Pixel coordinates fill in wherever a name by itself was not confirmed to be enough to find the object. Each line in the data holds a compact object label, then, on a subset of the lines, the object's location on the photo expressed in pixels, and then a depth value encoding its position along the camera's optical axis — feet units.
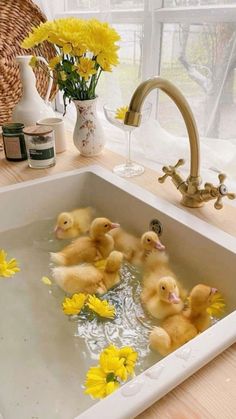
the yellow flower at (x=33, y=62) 3.50
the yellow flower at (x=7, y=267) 2.67
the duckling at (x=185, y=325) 1.98
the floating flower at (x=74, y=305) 2.38
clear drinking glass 3.35
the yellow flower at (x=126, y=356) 1.71
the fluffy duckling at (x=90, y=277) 2.51
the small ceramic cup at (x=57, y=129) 3.74
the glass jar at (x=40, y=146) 3.36
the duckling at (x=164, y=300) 2.18
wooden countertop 1.36
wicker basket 4.17
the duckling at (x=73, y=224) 3.03
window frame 2.99
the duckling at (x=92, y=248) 2.81
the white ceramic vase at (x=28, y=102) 3.67
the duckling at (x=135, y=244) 2.62
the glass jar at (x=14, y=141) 3.56
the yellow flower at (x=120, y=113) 3.35
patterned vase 3.53
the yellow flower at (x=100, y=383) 1.58
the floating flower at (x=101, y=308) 2.32
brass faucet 2.28
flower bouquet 2.99
